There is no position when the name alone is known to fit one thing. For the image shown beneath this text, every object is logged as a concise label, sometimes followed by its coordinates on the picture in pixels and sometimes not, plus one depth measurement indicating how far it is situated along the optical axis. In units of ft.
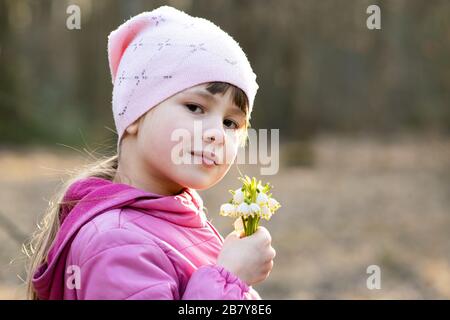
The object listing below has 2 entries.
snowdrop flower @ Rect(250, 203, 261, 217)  6.02
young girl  5.84
